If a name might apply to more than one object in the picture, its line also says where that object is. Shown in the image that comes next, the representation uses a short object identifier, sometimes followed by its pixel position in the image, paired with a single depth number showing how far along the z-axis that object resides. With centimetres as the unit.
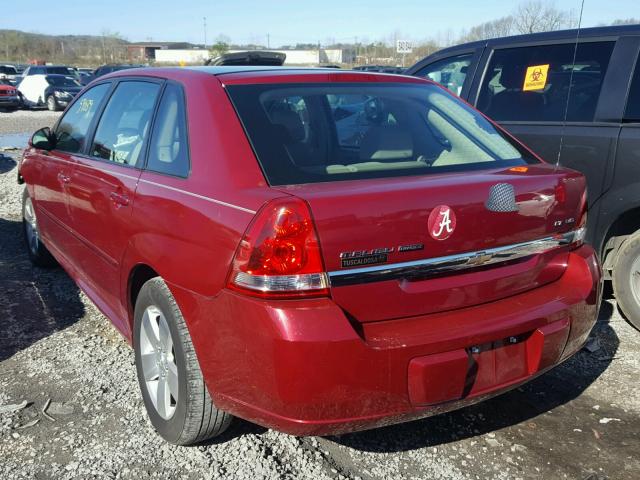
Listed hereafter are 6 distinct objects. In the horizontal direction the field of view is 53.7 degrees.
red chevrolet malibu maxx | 217
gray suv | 406
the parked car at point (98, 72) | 2792
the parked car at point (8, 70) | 3425
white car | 2467
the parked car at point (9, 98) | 2388
